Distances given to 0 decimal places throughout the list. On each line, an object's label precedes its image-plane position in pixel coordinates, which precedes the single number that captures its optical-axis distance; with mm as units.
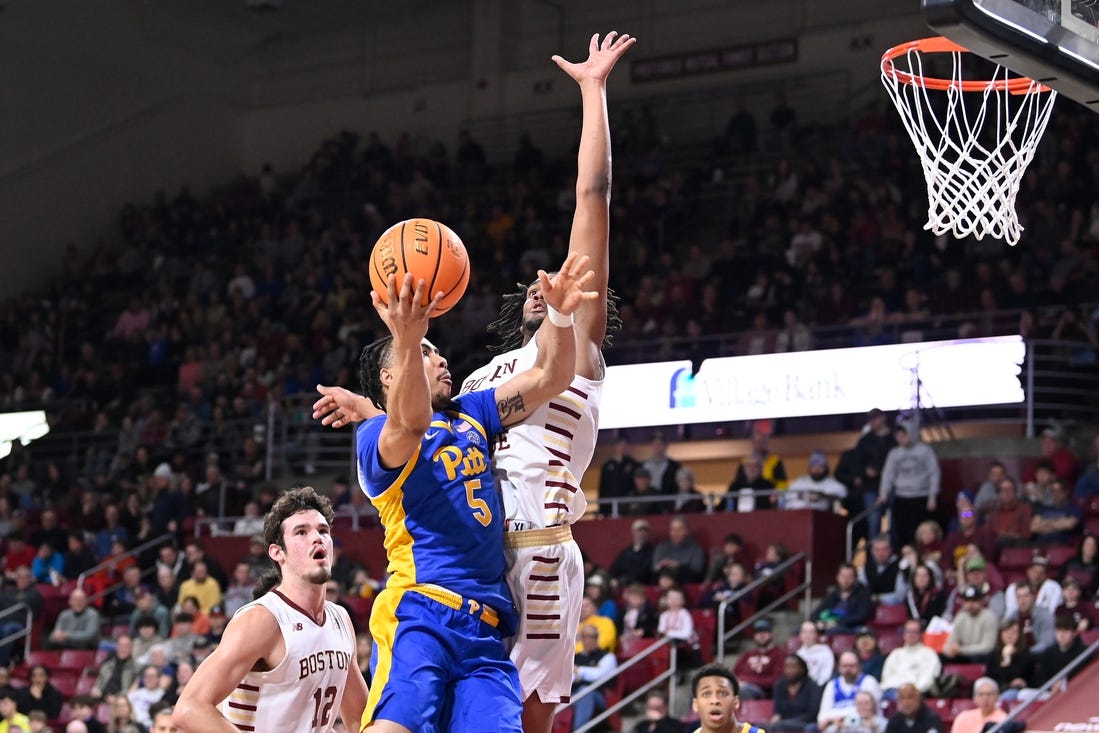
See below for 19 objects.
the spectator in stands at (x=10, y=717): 13805
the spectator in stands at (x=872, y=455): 14477
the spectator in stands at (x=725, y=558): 14117
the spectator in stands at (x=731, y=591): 13688
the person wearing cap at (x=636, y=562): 14555
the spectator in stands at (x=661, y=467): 15578
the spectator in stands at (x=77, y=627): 16656
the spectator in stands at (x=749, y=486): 14984
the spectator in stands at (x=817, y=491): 14516
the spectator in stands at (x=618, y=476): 15875
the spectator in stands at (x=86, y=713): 14156
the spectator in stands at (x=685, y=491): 14914
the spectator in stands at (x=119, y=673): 15148
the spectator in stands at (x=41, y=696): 14859
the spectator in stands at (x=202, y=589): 16078
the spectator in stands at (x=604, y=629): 13383
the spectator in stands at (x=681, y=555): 14320
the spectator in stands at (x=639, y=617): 13562
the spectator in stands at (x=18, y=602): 17219
